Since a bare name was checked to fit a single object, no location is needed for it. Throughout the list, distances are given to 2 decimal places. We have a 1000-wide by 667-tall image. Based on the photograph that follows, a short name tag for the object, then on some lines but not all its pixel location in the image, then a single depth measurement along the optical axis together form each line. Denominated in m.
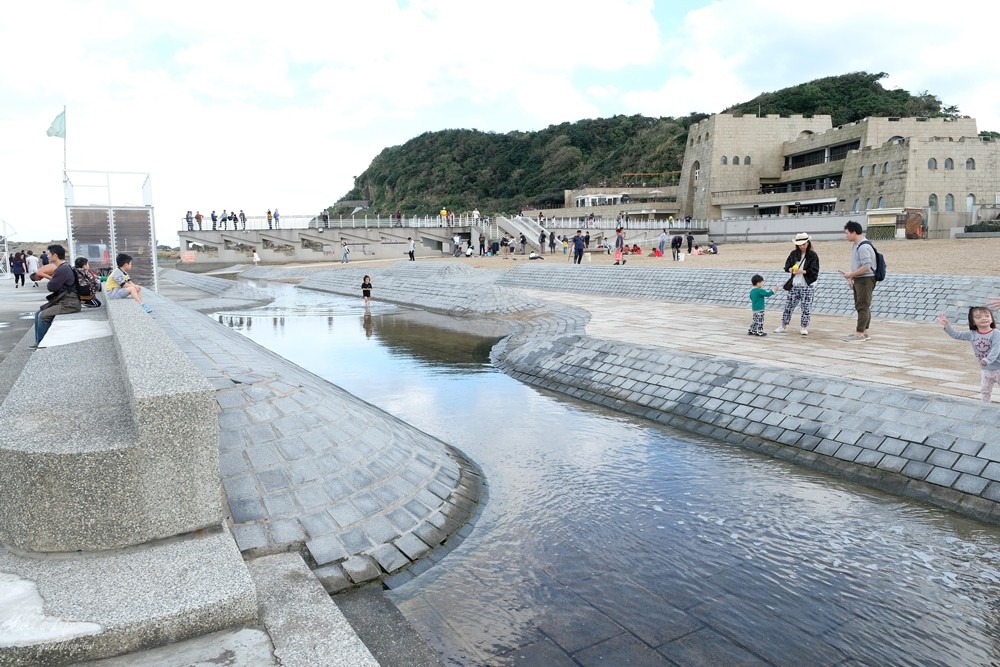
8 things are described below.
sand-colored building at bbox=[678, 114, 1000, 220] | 43.00
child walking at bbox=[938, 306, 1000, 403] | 6.12
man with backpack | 9.70
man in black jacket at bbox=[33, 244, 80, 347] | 9.48
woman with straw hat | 10.48
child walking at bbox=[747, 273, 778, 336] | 10.78
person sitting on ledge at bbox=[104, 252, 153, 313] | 9.74
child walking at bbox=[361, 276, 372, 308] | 21.28
